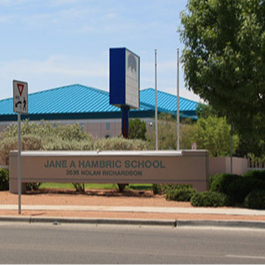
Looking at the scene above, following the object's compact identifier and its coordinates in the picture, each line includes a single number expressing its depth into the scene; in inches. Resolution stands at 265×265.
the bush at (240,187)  662.5
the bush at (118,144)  933.8
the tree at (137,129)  1908.5
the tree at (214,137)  1707.7
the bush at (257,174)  930.5
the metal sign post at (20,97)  562.3
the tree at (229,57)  604.1
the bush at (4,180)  856.3
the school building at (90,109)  2324.1
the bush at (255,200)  610.5
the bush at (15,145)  1010.7
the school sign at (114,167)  743.7
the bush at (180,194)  697.6
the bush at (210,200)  635.5
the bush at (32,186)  850.0
